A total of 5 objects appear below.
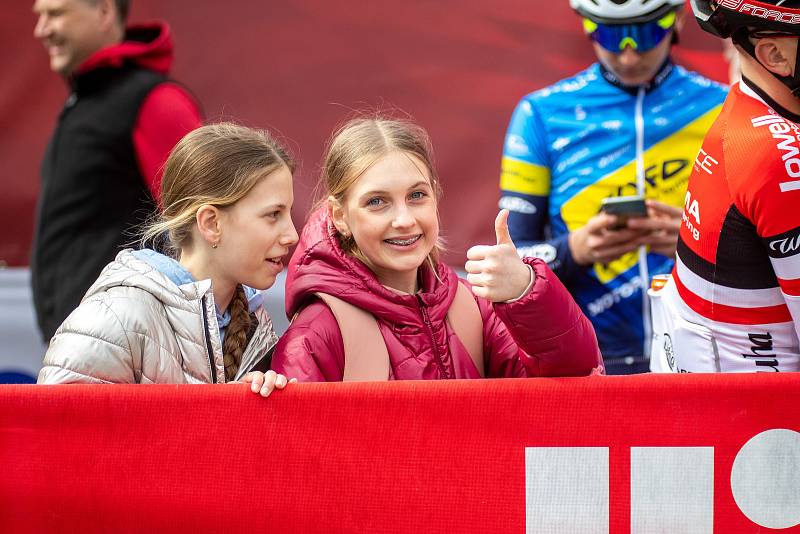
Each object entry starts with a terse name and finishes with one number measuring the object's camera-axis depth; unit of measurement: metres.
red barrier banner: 5.32
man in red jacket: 8.91
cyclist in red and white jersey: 5.50
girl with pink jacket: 5.99
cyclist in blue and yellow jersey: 8.32
